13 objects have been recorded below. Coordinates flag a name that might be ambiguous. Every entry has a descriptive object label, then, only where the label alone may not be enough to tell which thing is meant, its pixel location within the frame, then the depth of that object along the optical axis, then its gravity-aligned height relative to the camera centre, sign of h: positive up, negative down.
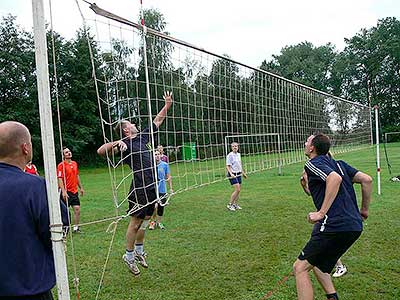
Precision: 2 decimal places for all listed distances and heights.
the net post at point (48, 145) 2.33 +0.04
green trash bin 7.76 -0.16
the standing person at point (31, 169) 8.56 -0.32
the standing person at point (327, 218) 3.69 -0.72
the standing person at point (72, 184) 8.52 -0.67
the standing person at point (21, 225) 2.27 -0.38
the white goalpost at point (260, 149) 11.45 -0.31
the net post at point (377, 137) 11.03 -0.16
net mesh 5.65 +0.79
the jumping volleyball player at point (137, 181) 5.15 -0.42
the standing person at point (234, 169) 10.17 -0.69
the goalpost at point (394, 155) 15.92 -1.56
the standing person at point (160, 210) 8.39 -1.26
